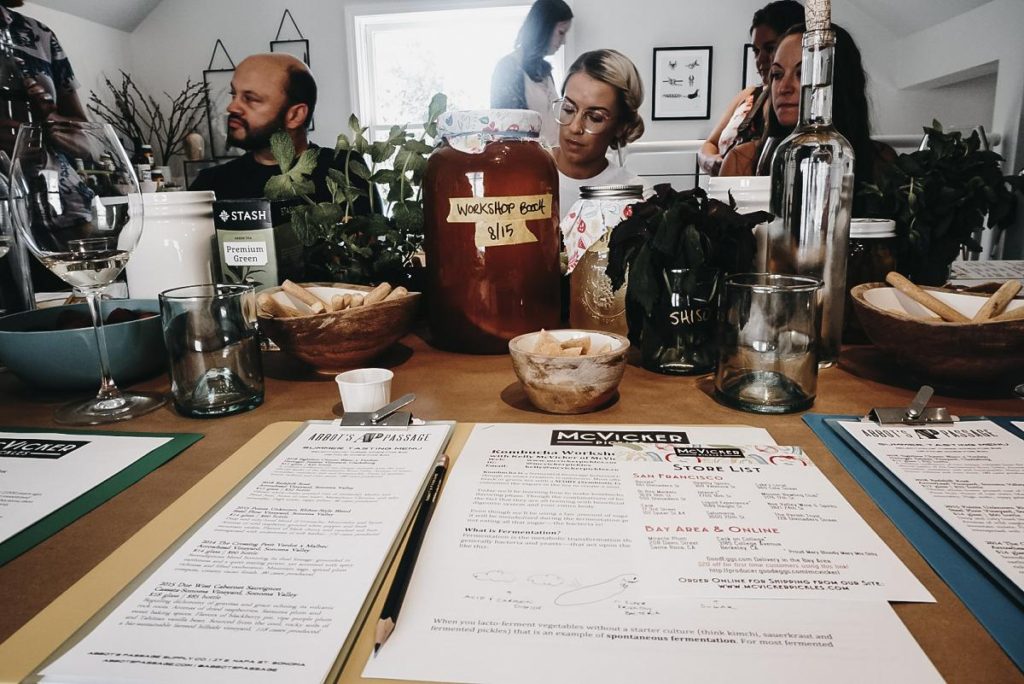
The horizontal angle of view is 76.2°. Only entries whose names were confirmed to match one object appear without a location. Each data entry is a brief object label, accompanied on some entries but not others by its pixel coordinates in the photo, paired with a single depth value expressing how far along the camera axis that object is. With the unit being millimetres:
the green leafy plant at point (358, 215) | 948
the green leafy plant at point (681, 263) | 741
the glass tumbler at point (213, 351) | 669
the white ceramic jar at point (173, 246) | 935
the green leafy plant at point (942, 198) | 903
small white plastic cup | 651
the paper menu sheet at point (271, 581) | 324
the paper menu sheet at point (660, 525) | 383
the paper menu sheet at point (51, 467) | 493
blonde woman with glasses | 2865
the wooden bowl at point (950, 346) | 641
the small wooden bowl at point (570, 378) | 647
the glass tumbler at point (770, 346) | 651
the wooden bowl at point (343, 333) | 762
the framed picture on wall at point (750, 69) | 4016
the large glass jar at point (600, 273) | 889
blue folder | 344
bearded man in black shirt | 2863
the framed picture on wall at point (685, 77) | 4086
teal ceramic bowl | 718
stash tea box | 919
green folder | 447
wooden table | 349
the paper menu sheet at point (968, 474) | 414
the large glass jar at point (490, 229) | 871
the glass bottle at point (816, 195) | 759
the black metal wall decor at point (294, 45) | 4332
